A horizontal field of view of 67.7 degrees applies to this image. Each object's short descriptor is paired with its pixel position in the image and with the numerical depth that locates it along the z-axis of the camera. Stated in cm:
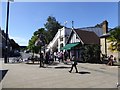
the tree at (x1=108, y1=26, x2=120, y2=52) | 902
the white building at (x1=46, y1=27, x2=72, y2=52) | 1775
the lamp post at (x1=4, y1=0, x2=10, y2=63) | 1063
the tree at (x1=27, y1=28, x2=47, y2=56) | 1952
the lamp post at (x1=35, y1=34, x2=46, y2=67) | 997
